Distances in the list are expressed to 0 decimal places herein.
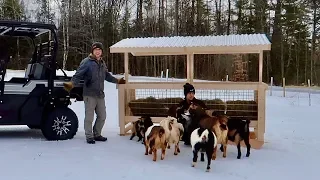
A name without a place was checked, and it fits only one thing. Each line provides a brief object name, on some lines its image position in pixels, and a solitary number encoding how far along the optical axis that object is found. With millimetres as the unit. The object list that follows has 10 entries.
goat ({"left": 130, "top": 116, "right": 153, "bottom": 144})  5276
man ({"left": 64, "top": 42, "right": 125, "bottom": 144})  5207
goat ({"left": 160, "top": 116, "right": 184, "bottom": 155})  4474
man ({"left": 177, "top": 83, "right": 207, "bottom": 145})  5139
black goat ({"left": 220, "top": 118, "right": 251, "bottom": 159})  4638
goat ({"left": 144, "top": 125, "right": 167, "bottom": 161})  4306
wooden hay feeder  5319
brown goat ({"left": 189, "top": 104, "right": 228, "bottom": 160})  4511
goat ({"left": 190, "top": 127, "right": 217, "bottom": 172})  3958
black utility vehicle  5282
